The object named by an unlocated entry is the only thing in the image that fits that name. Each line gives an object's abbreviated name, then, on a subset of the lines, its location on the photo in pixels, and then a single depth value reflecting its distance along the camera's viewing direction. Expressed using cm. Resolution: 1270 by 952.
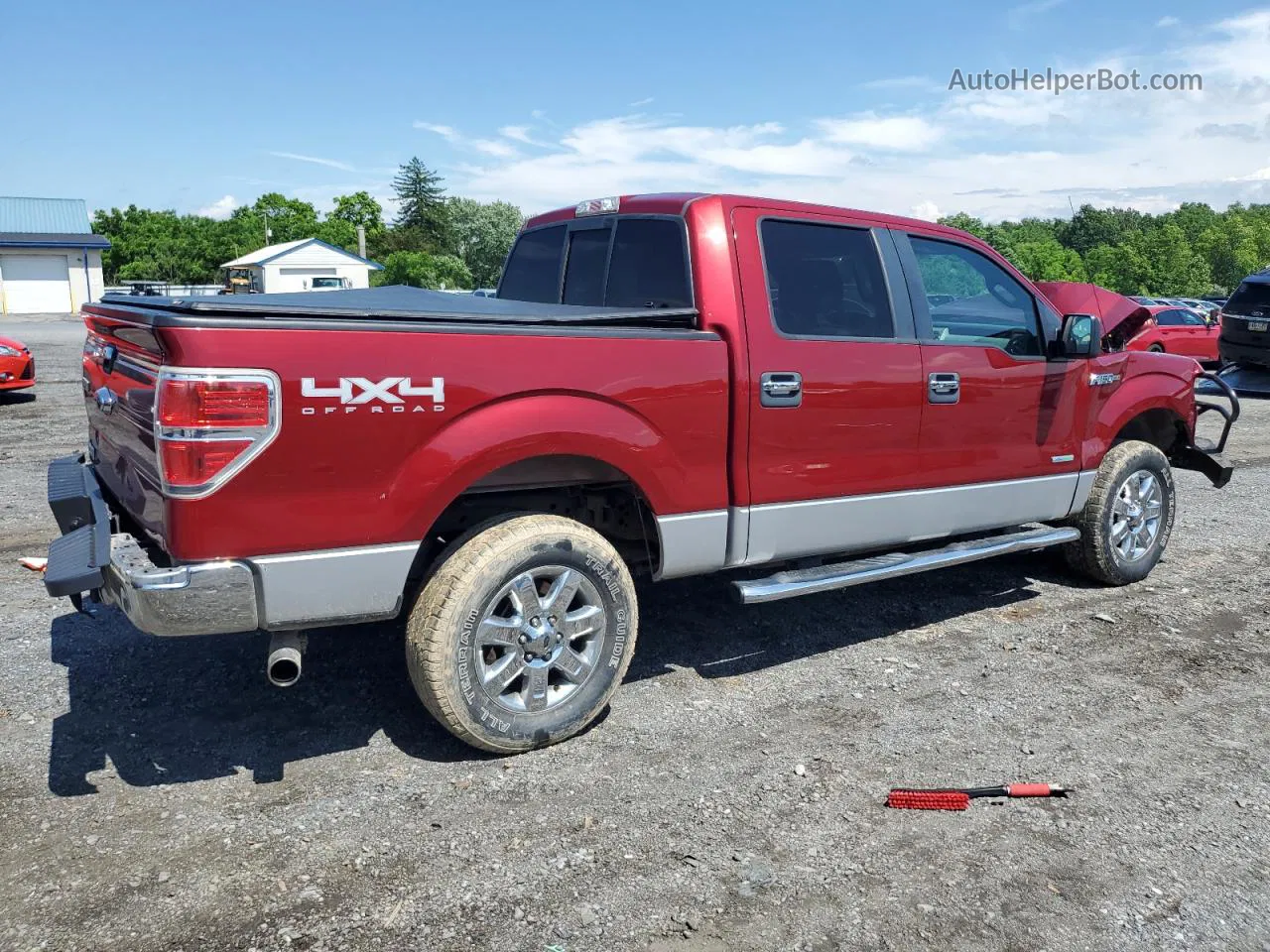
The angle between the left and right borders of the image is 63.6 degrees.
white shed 5881
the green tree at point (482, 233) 7075
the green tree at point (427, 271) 5181
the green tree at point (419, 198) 9794
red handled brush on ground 349
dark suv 1587
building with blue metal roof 4644
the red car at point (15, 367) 1276
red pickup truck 316
